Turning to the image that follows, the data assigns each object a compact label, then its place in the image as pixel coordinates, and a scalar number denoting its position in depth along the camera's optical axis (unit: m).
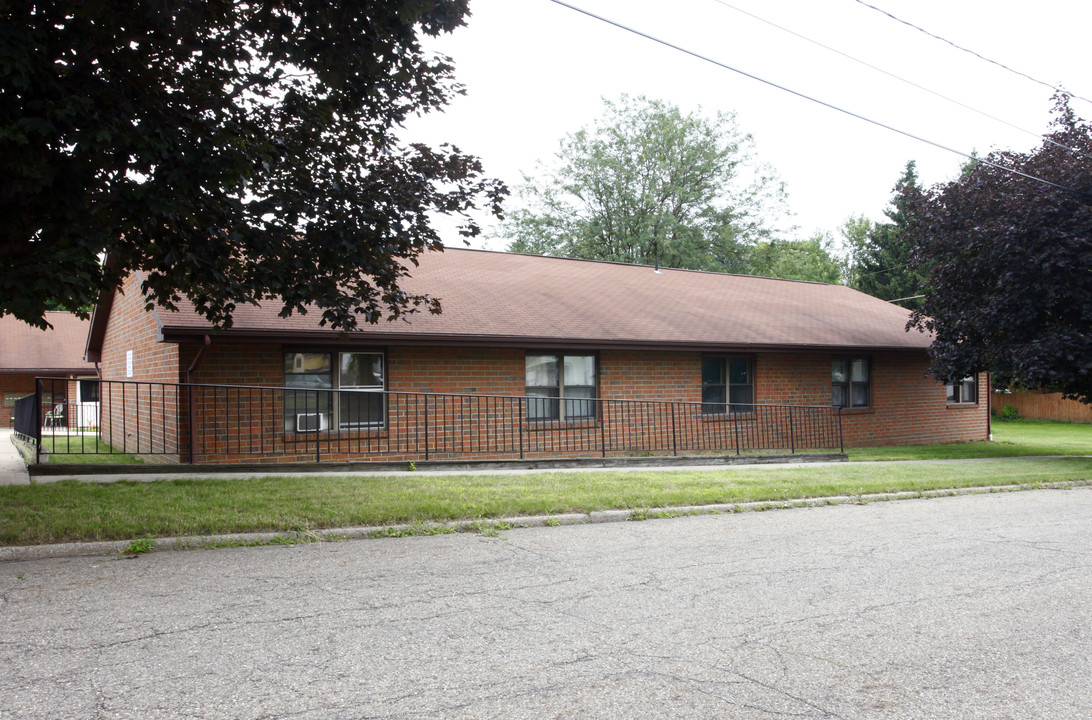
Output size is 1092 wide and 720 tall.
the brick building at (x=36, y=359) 30.94
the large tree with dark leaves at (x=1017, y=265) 17.59
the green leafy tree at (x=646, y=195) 44.75
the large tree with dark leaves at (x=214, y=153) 6.96
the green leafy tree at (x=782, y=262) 45.25
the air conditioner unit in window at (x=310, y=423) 14.02
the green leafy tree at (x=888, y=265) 44.59
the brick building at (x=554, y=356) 13.77
